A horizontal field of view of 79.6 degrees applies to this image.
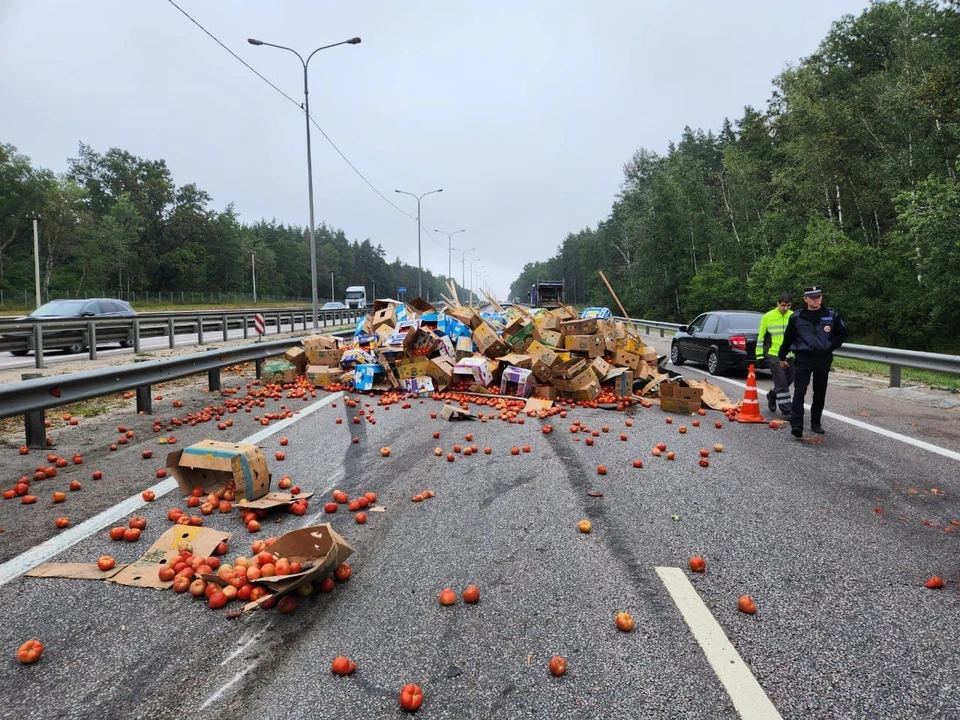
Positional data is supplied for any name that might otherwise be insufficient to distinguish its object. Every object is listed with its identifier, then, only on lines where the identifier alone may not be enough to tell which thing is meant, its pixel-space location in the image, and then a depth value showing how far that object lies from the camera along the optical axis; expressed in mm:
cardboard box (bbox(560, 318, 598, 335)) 11523
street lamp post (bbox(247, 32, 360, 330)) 24812
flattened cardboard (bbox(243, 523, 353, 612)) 3029
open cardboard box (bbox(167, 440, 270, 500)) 4641
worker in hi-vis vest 8805
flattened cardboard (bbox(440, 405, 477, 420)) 8414
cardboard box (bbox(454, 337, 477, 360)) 11906
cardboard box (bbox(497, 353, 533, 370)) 10672
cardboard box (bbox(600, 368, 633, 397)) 10211
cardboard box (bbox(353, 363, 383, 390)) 11352
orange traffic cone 8320
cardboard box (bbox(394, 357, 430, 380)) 11336
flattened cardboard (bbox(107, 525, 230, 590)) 3334
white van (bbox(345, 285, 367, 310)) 62500
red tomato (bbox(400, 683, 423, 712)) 2246
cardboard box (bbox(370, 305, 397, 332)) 14328
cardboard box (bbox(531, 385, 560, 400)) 9906
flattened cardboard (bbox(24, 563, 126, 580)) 3383
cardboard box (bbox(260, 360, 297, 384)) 11819
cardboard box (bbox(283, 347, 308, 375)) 12602
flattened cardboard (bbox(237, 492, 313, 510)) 4360
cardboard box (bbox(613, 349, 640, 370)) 11359
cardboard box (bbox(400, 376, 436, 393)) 11091
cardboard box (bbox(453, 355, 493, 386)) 10828
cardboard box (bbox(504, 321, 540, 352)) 11852
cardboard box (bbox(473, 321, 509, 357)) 11906
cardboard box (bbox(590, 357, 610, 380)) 10404
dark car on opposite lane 19922
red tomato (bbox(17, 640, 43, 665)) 2555
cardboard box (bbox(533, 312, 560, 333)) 12109
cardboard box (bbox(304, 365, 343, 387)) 11742
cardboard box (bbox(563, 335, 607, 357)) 11250
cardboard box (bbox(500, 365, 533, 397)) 10297
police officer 7391
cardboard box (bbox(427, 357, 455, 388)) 11086
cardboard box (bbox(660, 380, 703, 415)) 8945
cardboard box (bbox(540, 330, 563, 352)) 11708
